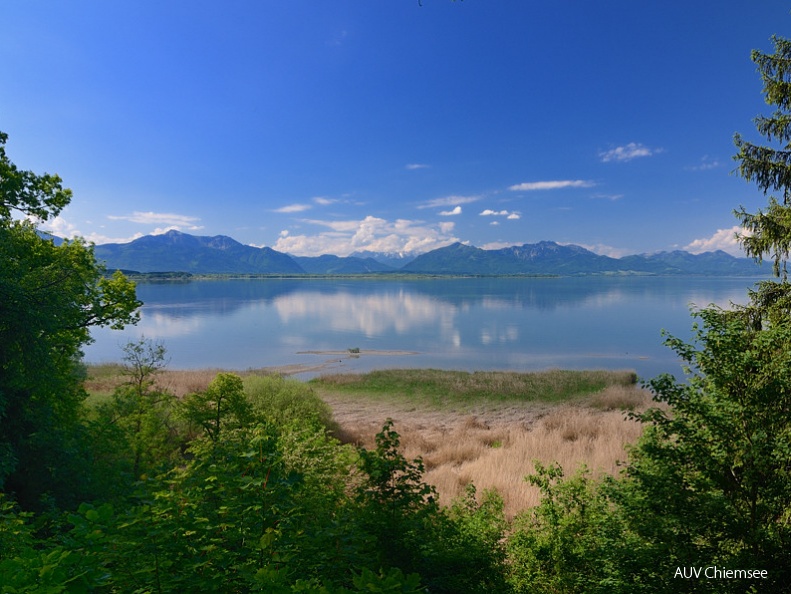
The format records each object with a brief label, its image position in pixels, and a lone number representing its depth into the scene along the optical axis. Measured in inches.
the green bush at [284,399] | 828.6
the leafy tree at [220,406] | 468.4
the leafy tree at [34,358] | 391.5
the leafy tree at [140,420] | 596.9
